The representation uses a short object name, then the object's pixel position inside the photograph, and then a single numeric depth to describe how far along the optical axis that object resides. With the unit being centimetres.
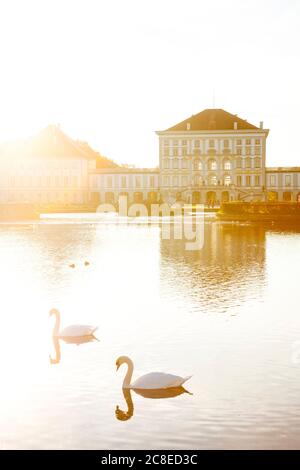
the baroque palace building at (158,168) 12619
